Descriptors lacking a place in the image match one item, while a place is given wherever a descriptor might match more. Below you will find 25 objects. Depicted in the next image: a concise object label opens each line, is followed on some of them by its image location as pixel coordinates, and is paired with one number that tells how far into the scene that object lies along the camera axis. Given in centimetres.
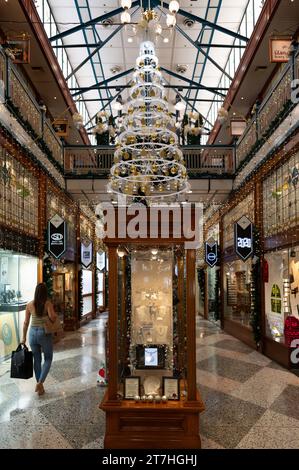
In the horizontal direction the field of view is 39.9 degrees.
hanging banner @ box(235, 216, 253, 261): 906
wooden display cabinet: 382
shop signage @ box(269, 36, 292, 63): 699
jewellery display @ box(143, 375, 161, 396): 411
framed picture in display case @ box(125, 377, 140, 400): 401
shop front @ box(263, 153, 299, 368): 718
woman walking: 556
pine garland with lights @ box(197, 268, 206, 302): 1775
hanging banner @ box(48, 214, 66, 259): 933
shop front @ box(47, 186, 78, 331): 1078
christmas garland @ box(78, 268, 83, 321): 1354
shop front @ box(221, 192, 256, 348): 1017
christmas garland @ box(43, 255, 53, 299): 952
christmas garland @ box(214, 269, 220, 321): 1416
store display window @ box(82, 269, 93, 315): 1507
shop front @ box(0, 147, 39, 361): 725
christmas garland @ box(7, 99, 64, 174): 738
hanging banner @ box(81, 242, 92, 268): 1362
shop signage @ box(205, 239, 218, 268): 1380
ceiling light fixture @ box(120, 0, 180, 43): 469
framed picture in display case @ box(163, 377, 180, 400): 399
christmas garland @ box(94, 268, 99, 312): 1718
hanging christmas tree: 479
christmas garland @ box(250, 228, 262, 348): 899
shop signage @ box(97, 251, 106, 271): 1753
